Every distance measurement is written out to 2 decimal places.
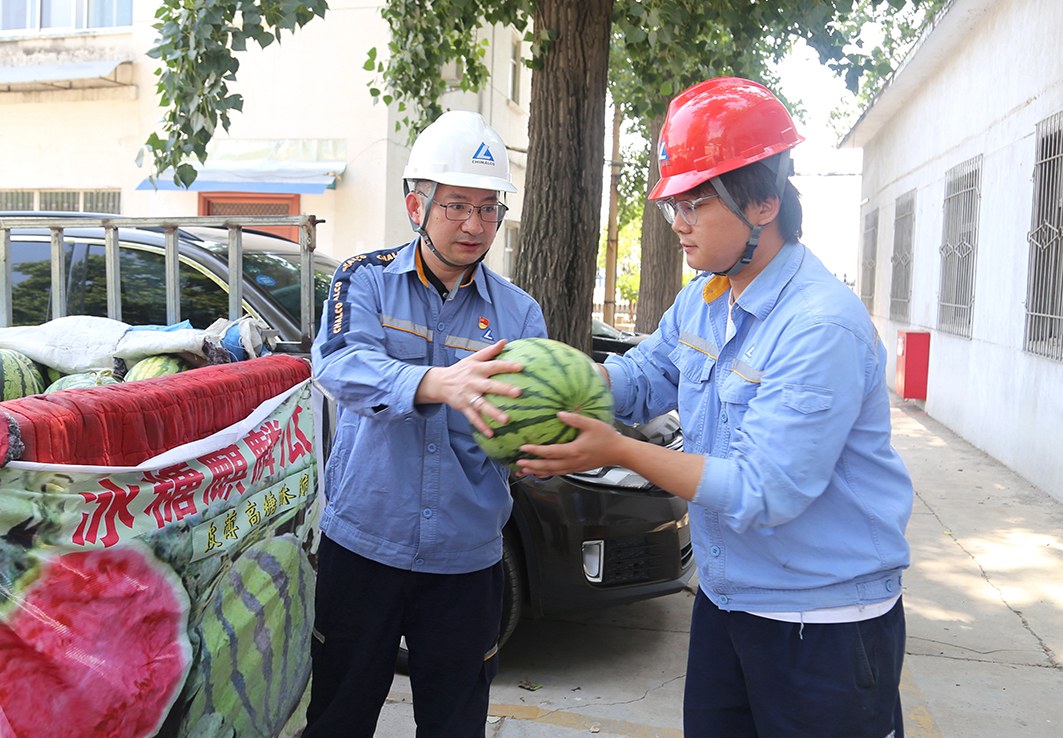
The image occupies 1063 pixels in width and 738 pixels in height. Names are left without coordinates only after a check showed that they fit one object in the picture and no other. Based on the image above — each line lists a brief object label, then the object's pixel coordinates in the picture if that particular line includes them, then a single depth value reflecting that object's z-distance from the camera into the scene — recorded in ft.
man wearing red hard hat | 6.47
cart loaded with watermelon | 5.98
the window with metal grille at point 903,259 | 52.10
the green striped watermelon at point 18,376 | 10.86
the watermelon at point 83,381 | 10.22
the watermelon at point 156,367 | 11.44
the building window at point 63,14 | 53.62
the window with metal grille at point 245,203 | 51.24
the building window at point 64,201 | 54.29
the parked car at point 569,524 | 14.20
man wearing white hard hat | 8.96
